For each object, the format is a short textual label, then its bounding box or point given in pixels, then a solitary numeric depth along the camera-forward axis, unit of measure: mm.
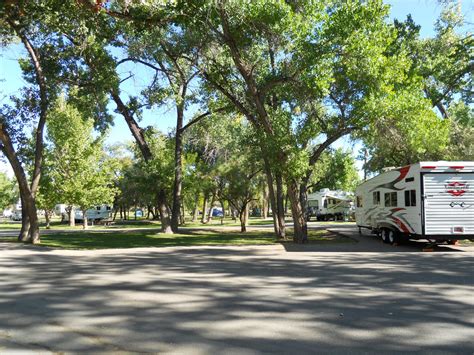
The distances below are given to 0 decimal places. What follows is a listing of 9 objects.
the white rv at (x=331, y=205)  50062
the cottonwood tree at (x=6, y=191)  63000
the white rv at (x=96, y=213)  49844
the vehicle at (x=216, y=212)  89956
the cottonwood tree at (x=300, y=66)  16023
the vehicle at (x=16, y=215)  70688
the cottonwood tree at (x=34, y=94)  19312
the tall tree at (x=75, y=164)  35969
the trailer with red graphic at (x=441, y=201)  15711
